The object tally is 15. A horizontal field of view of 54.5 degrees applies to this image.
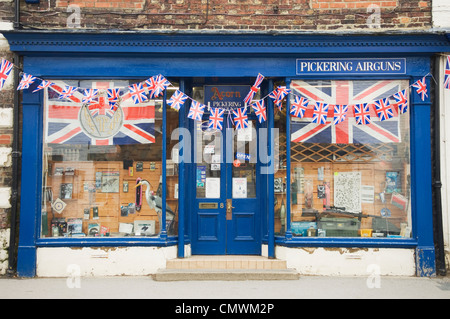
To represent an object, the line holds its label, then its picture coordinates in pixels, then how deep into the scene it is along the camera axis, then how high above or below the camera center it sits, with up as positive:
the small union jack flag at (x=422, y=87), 7.73 +1.63
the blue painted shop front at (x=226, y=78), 7.72 +1.86
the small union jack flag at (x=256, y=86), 7.67 +1.64
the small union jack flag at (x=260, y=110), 7.99 +1.27
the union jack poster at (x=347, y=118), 7.99 +1.13
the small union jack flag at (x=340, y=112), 7.82 +1.20
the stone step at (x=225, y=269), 7.38 -1.57
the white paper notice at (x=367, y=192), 8.05 -0.24
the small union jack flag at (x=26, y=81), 7.56 +1.71
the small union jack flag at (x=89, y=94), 7.84 +1.53
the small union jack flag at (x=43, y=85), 7.65 +1.66
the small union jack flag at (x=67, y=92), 7.75 +1.55
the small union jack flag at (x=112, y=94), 7.87 +1.54
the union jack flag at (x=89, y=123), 7.95 +1.05
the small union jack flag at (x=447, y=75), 7.64 +1.83
